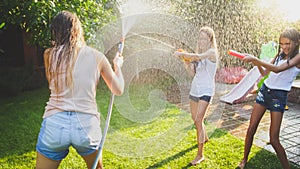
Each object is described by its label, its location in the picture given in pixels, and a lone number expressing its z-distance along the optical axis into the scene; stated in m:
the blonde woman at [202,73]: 2.82
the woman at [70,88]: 1.61
